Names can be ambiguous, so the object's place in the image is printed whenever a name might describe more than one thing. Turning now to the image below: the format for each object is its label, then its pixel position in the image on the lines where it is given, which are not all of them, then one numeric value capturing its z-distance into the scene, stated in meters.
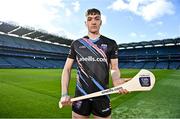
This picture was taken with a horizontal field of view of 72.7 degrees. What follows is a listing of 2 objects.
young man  1.92
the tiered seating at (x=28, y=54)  33.34
